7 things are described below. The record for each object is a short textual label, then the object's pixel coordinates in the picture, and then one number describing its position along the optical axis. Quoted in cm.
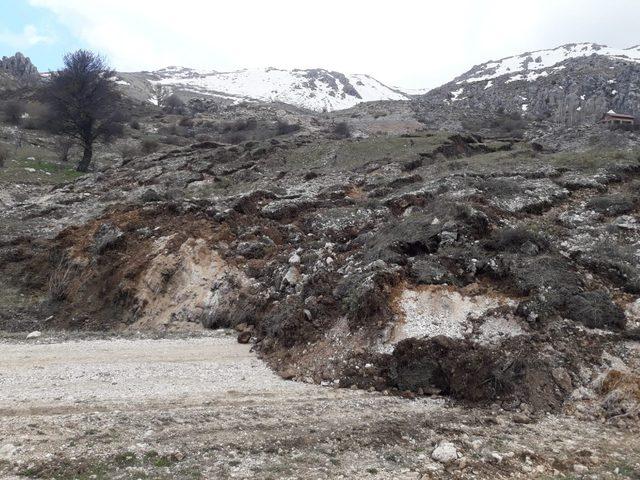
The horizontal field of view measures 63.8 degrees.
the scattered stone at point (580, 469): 701
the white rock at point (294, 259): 1594
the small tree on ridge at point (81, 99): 3841
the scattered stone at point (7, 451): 662
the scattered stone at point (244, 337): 1303
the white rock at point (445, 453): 722
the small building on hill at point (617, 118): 5406
